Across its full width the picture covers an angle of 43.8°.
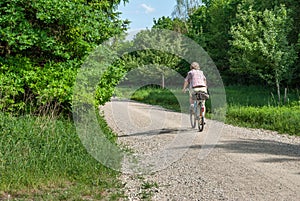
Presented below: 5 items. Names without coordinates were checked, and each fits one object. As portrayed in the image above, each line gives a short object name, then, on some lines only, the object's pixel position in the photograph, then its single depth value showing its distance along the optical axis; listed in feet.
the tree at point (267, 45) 61.31
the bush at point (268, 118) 38.75
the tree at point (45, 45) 29.14
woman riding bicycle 33.04
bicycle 33.73
